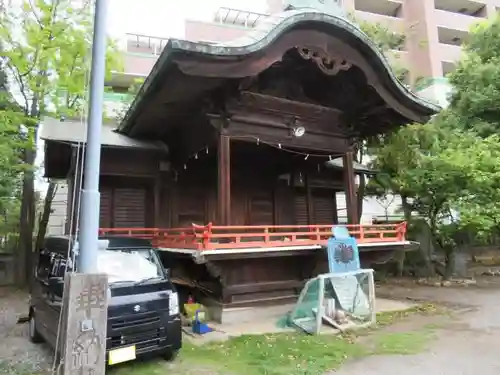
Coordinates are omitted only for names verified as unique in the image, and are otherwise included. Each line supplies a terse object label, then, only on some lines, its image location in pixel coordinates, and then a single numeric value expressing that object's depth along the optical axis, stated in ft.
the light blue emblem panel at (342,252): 25.52
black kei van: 16.83
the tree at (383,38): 53.42
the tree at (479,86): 54.80
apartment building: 86.12
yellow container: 25.61
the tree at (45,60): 41.22
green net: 23.76
